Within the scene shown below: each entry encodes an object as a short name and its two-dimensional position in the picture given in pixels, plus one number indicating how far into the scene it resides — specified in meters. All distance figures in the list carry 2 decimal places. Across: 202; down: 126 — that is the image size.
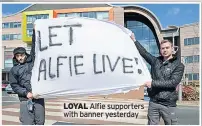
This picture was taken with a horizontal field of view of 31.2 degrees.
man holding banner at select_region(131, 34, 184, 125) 3.73
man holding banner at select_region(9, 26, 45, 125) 3.91
